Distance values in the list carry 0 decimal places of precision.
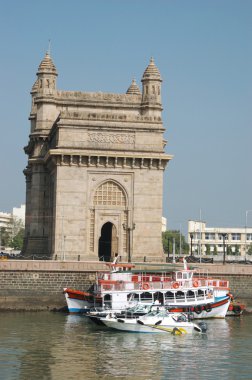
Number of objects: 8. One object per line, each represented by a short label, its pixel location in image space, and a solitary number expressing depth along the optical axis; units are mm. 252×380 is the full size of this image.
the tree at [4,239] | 188612
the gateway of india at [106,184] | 80250
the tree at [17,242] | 175000
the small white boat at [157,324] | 58406
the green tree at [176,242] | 186750
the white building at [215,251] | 193138
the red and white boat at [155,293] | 66625
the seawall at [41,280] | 70562
